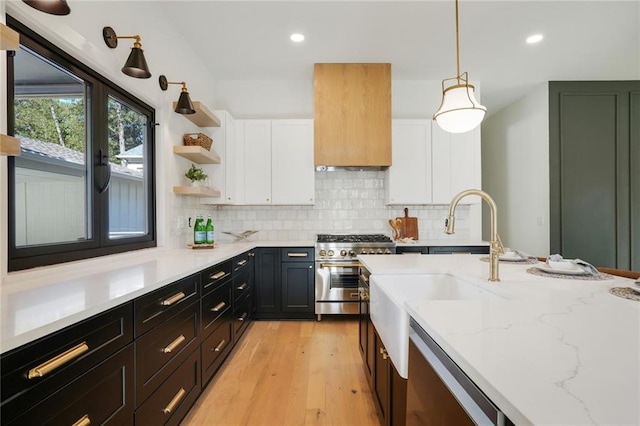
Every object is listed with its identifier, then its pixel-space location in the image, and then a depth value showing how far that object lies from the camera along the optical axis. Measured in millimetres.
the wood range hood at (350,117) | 3352
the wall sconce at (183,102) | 2449
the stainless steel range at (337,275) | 3201
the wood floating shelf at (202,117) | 2779
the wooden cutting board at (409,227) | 3689
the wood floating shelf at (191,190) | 2680
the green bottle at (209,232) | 2859
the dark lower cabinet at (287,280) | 3227
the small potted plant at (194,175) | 2859
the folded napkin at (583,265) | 1320
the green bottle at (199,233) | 2821
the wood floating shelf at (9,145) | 969
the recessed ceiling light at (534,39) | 2916
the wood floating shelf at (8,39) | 966
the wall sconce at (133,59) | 1788
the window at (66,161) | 1386
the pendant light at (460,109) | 1817
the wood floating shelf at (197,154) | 2732
